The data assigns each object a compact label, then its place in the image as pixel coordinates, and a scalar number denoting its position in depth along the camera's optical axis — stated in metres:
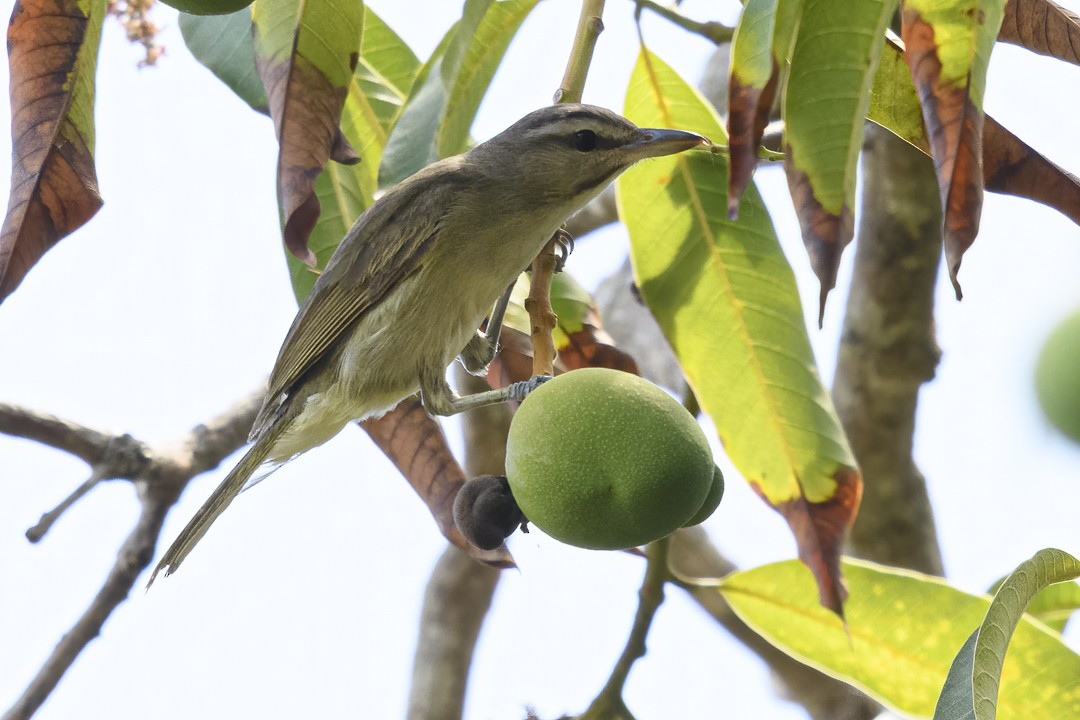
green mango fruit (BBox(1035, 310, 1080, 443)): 10.02
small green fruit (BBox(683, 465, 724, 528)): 3.69
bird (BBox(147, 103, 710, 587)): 5.44
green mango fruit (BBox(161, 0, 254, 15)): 3.68
